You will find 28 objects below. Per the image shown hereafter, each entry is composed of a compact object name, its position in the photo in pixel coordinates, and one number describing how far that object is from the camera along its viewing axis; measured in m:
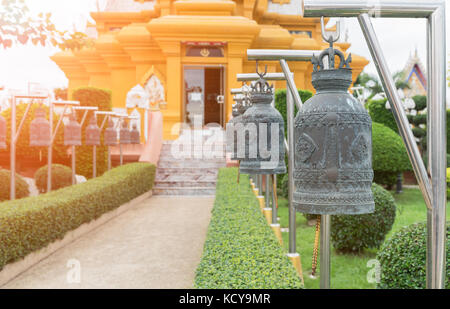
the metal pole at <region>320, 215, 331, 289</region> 2.66
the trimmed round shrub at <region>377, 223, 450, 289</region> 3.48
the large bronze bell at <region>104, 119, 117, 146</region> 11.35
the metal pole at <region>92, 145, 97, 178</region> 11.58
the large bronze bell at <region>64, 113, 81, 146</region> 8.86
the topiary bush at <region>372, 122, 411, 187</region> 12.09
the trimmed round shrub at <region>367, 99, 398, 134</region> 16.80
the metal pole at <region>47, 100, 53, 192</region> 8.92
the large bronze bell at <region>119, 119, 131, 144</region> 12.49
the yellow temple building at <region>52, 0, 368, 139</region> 18.22
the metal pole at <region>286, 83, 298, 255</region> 4.01
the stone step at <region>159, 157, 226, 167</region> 14.84
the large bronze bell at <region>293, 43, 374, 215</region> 1.98
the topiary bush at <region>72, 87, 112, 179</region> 13.52
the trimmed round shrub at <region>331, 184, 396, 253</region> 6.38
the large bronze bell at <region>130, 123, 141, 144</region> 13.02
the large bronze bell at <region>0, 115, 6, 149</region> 6.09
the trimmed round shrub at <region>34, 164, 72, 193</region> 12.00
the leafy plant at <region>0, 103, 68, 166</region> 14.26
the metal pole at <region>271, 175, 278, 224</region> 6.12
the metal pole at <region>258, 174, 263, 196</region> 9.19
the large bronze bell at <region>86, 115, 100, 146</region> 10.23
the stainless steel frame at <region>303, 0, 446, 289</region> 1.90
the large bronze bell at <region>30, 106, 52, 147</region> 7.41
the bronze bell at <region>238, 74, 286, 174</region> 3.52
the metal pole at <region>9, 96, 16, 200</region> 7.27
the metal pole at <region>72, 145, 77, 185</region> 10.16
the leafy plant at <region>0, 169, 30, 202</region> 9.20
